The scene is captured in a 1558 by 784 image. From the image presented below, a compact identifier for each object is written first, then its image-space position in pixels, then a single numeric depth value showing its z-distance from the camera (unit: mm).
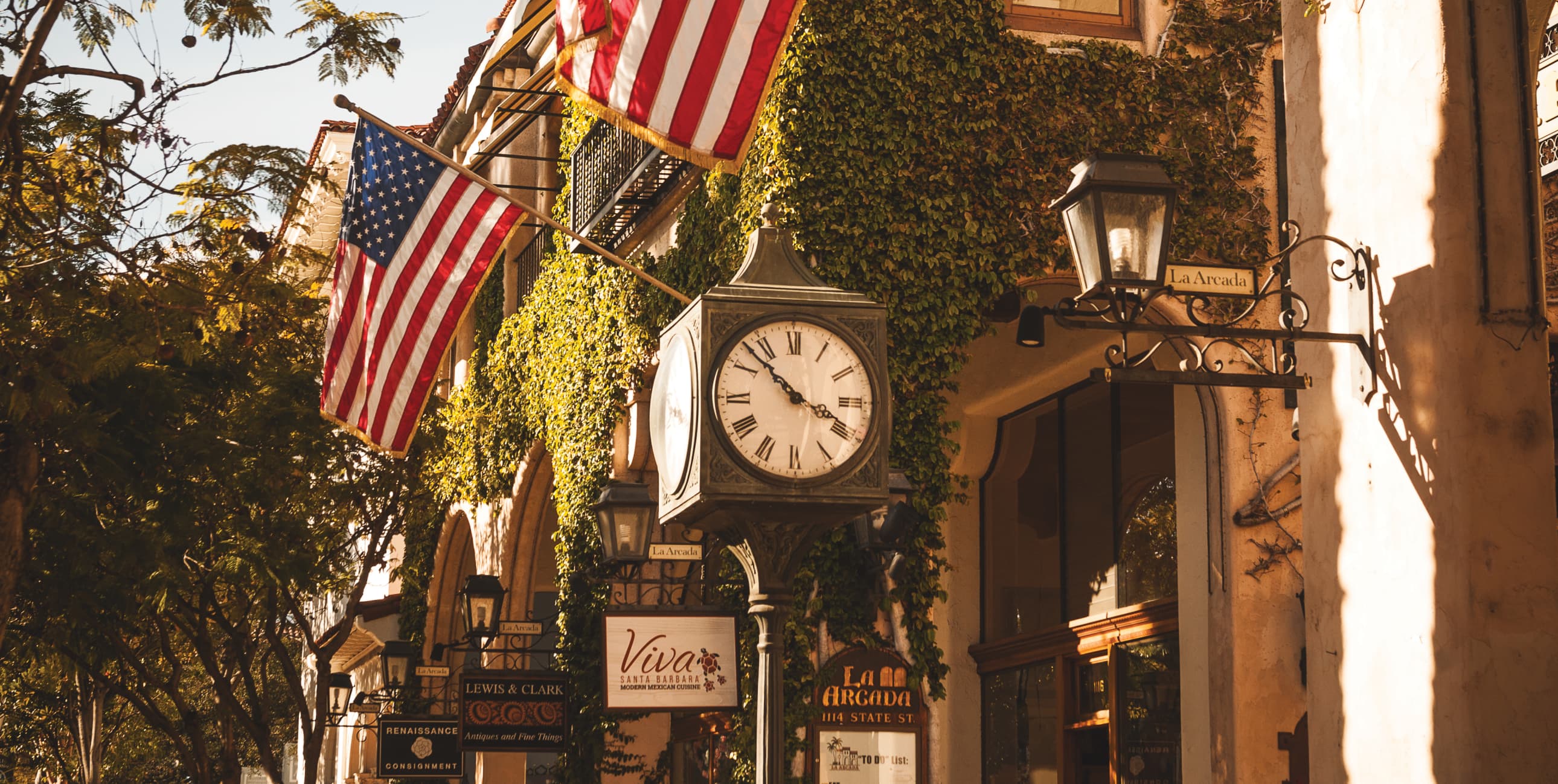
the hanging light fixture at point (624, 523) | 12688
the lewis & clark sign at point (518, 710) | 15547
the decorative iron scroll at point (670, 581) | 13578
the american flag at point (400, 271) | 11781
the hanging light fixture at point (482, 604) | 17453
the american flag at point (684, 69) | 8398
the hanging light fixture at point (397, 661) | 21594
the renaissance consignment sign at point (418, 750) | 17891
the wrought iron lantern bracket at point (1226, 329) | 6902
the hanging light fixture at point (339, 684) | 22828
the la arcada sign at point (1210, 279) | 7621
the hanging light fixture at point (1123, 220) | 6988
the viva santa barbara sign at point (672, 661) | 12219
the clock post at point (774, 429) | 6125
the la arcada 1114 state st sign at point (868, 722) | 12445
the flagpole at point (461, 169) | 10055
